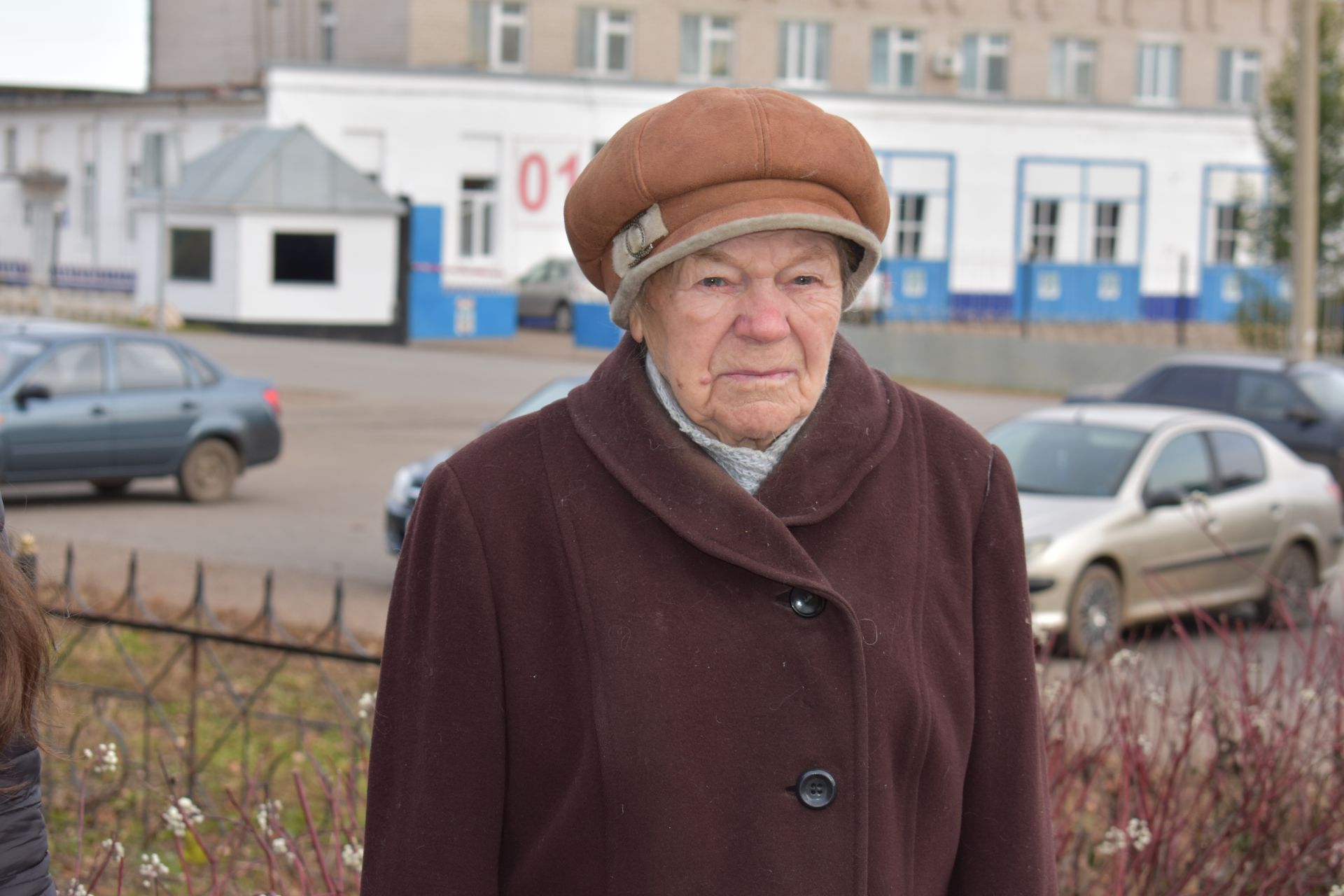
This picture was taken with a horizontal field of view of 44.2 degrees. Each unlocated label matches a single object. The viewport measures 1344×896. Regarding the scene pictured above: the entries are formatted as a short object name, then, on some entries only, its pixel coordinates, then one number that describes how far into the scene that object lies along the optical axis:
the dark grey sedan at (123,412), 12.34
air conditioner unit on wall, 41.78
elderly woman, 2.11
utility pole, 16.81
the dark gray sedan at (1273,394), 14.33
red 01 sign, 36.69
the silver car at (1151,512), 9.23
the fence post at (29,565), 2.25
